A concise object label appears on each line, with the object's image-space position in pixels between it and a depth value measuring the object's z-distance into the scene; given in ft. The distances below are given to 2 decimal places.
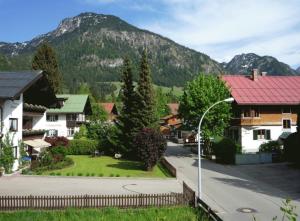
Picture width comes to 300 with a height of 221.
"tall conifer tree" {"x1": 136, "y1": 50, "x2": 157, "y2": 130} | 120.04
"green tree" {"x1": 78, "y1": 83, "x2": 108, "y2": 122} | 199.78
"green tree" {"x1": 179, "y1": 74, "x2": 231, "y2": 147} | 119.50
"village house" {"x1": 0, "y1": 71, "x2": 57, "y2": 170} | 87.95
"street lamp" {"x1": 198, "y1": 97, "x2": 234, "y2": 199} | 60.31
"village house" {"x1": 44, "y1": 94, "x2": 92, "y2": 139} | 161.63
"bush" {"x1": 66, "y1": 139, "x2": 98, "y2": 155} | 133.23
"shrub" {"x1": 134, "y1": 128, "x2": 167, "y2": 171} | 95.01
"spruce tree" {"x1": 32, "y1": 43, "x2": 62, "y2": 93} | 186.52
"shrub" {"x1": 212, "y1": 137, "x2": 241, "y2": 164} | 113.38
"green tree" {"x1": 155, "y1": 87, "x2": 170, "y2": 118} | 305.49
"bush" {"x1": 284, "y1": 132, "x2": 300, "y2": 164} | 103.69
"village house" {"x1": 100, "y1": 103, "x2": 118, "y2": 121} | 269.56
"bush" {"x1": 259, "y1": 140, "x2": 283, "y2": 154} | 123.00
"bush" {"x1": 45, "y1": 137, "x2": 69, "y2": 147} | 117.90
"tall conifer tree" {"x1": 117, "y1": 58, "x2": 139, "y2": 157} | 121.30
